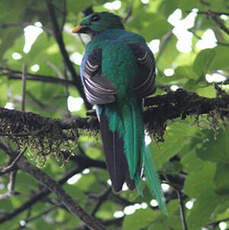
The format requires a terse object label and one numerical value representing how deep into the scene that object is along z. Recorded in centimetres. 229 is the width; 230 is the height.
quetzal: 575
